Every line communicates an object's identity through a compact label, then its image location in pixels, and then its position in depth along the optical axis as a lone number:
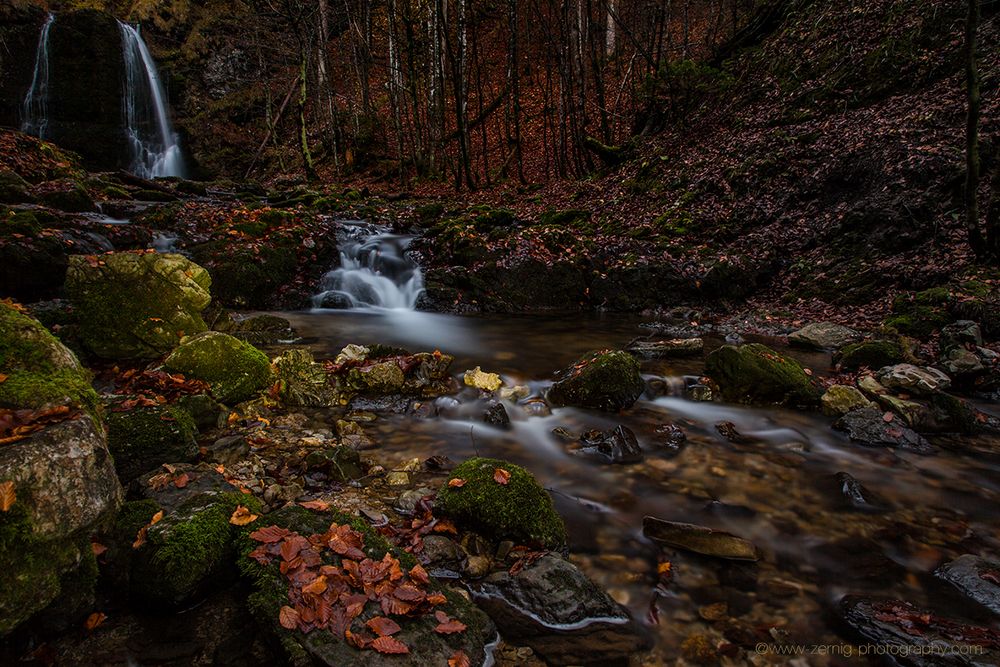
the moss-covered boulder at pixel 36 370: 2.27
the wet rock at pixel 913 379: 5.98
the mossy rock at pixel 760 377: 6.02
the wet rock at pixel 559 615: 2.49
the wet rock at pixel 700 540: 3.30
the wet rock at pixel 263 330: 7.64
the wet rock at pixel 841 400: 5.68
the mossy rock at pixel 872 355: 6.84
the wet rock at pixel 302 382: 5.40
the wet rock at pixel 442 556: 2.94
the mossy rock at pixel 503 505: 3.17
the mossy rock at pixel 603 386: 5.86
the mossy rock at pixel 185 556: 2.36
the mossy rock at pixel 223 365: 4.84
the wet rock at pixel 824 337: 8.31
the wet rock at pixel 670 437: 5.00
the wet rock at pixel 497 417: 5.52
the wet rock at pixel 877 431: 5.00
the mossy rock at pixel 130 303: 5.18
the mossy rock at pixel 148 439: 3.25
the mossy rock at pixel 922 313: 7.84
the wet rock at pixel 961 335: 7.05
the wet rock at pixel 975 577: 2.86
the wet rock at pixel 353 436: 4.59
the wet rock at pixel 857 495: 3.98
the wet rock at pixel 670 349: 7.94
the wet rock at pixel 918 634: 2.38
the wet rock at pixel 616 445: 4.72
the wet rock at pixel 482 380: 6.43
